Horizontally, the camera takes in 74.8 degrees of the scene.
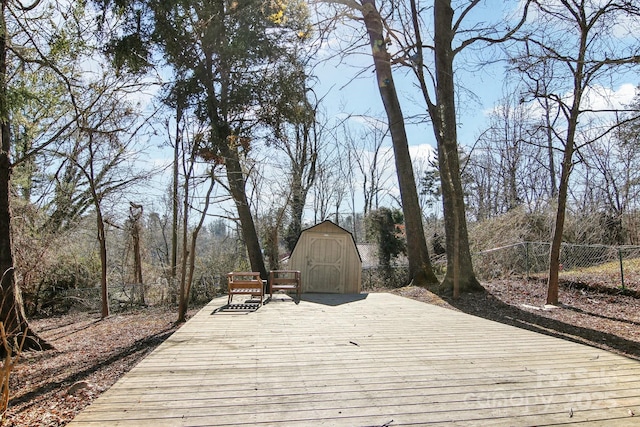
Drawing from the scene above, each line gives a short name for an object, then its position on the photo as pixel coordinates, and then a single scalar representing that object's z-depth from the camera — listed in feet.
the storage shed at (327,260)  39.58
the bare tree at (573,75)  24.85
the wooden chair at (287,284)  32.94
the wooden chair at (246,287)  28.96
